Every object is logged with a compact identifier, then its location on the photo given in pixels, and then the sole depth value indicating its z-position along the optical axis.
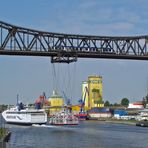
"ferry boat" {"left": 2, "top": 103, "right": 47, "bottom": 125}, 149.38
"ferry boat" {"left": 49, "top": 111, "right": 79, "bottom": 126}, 144.38
